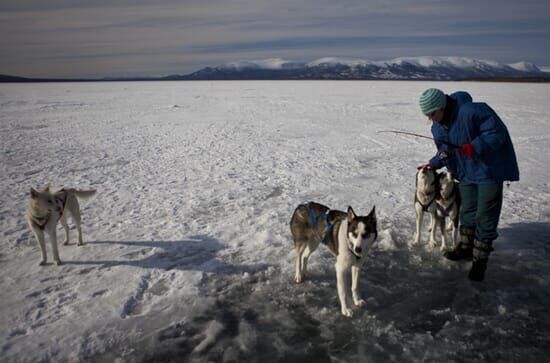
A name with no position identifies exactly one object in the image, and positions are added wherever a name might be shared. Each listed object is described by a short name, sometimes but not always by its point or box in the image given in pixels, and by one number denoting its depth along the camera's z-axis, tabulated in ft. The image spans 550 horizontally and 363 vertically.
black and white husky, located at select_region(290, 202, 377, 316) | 12.18
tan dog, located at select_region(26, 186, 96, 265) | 15.56
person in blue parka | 13.47
